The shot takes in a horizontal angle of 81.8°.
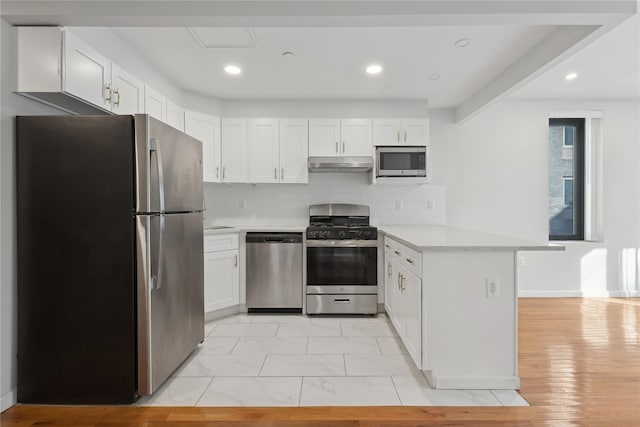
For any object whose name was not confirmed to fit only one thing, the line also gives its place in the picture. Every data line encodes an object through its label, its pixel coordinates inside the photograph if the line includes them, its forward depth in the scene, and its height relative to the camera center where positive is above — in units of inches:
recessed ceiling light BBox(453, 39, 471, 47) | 108.5 +48.5
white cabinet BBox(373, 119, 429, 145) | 166.9 +32.7
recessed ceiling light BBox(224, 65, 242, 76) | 130.7 +49.2
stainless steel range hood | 163.0 +18.9
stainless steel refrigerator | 83.1 -11.4
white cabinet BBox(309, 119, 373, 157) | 167.3 +30.6
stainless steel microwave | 162.4 +19.2
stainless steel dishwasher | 155.1 -27.3
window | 184.7 +12.5
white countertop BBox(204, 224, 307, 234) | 149.0 -9.7
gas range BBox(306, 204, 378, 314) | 153.3 -26.0
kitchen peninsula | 89.7 -27.1
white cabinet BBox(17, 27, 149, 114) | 82.4 +31.7
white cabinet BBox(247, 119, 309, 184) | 167.5 +25.8
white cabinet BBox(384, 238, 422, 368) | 94.3 -27.6
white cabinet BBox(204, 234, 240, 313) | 143.4 -26.5
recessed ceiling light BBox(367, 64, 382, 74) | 129.2 +48.7
